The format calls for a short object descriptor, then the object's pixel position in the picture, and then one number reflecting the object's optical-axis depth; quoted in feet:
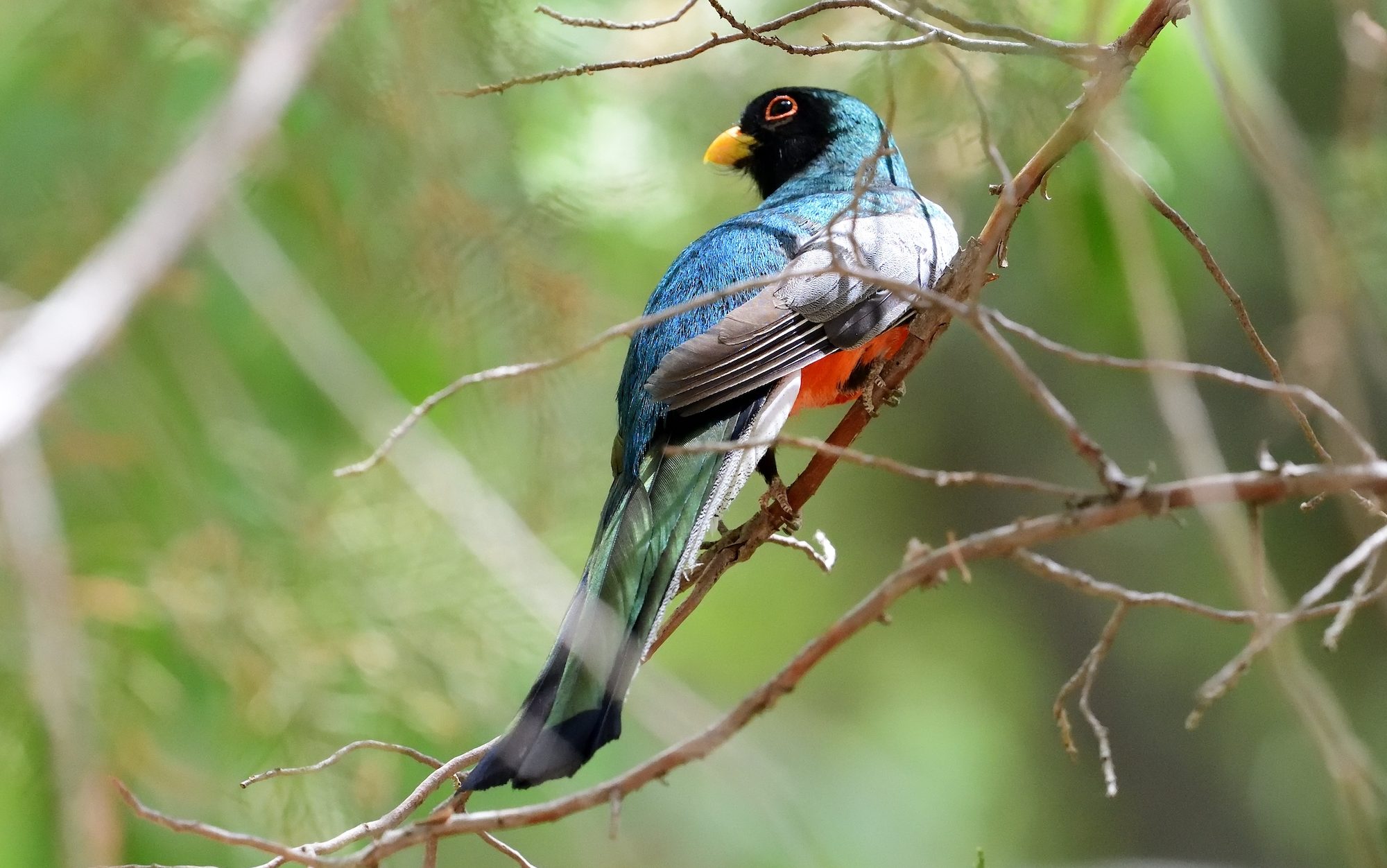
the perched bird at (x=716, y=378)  28.22
